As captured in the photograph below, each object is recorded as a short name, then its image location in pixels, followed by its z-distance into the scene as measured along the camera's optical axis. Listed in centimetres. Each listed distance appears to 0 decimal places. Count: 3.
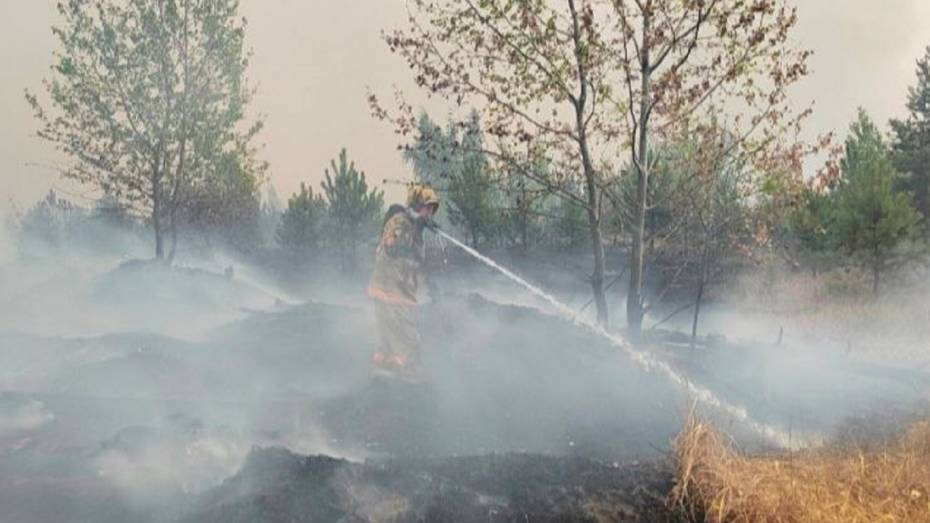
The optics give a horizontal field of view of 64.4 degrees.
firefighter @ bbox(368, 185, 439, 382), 891
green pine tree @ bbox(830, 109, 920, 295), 2033
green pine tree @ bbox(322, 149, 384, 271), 3328
